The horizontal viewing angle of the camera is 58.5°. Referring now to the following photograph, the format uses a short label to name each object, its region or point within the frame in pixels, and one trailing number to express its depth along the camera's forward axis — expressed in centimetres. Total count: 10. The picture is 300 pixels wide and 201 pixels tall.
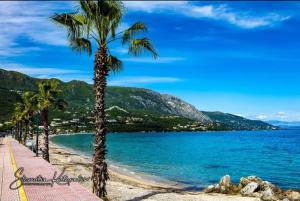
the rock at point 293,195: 2205
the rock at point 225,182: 2413
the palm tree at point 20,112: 5578
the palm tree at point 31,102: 4073
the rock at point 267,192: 2034
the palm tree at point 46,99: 3094
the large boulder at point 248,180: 2447
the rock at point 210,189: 2385
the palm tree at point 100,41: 1389
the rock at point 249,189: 2227
